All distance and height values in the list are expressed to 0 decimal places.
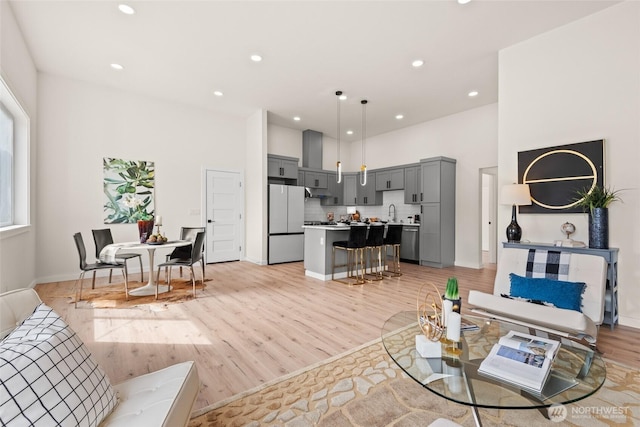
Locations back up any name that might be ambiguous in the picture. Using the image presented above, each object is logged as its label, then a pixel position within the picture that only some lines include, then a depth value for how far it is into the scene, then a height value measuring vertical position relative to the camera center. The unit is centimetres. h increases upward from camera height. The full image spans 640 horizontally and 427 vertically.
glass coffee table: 119 -74
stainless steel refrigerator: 658 -24
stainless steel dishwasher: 677 -70
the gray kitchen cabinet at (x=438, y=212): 631 +4
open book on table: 130 -71
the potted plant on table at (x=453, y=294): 169 -46
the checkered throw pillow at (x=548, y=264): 285 -50
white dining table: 380 -55
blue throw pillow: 258 -70
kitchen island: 509 -67
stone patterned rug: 166 -116
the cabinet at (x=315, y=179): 767 +89
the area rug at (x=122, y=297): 375 -117
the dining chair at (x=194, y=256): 411 -64
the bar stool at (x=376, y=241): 511 -50
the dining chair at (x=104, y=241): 439 -46
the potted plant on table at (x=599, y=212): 304 +3
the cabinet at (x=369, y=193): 793 +54
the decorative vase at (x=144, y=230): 418 -26
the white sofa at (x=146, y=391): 109 -76
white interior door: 646 -6
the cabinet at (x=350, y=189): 834 +69
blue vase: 304 -14
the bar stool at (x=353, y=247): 491 -57
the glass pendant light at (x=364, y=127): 589 +221
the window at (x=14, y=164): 357 +62
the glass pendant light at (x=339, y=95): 542 +222
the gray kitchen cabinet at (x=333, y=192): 809 +58
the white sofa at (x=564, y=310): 221 -78
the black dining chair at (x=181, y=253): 472 -66
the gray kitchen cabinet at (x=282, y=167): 692 +110
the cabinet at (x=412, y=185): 677 +66
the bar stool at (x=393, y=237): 546 -44
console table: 292 -62
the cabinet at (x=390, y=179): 719 +86
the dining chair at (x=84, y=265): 381 -70
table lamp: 354 +18
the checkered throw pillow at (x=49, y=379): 84 -54
